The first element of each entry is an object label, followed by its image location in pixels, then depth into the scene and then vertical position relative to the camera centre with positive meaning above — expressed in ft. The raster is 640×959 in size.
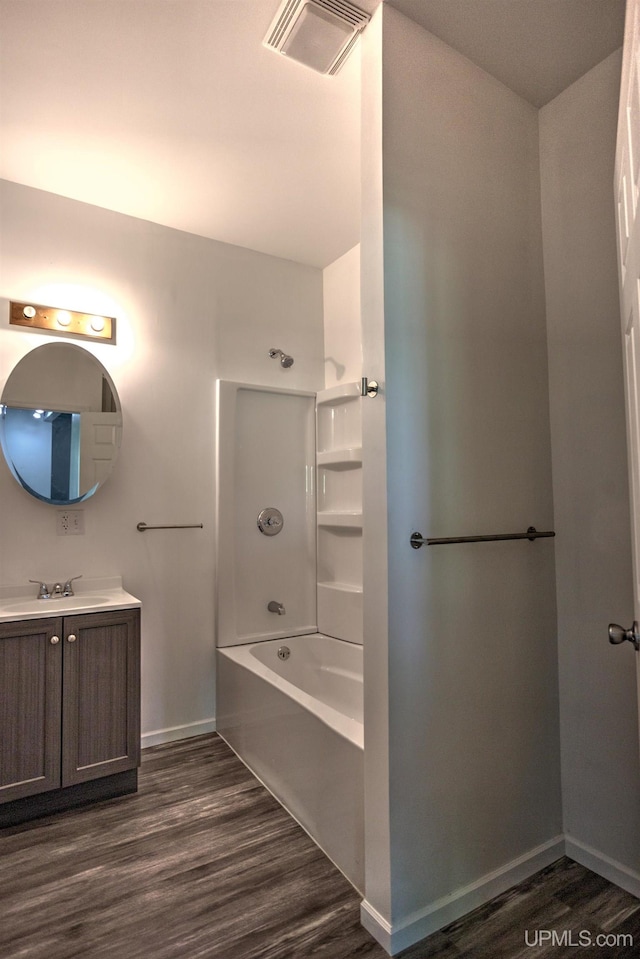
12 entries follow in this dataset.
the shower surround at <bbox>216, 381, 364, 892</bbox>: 9.58 -0.89
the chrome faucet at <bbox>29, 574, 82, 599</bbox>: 8.20 -1.27
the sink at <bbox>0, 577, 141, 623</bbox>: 7.09 -1.38
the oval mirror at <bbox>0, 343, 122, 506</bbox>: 8.20 +1.37
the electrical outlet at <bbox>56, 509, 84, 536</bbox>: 8.54 -0.22
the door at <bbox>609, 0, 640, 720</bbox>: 3.54 +2.07
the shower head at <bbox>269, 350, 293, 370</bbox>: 10.96 +3.02
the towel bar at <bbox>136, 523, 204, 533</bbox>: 9.23 -0.33
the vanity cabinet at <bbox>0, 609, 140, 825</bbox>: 6.85 -2.72
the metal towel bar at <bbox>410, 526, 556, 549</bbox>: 5.15 -0.34
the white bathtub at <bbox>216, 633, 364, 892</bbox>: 5.79 -3.12
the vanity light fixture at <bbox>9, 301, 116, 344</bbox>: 8.39 +3.05
